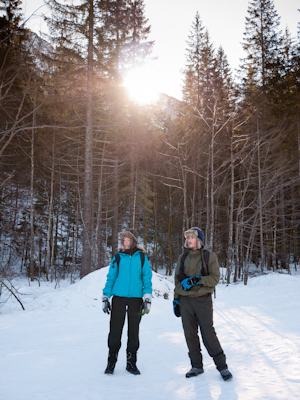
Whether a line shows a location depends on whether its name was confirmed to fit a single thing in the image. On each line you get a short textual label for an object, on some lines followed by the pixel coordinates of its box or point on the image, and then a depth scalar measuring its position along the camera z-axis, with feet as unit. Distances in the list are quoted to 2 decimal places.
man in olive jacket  12.14
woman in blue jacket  13.21
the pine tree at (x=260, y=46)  68.64
